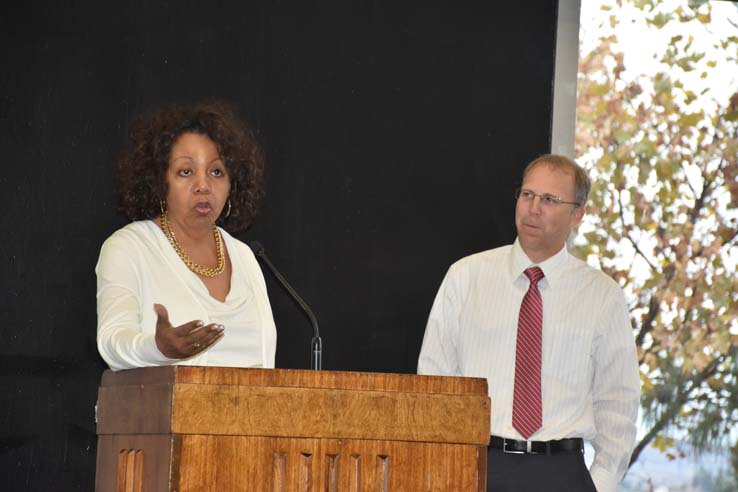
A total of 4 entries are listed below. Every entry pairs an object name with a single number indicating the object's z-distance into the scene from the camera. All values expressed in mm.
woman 4908
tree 8884
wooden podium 3647
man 6330
